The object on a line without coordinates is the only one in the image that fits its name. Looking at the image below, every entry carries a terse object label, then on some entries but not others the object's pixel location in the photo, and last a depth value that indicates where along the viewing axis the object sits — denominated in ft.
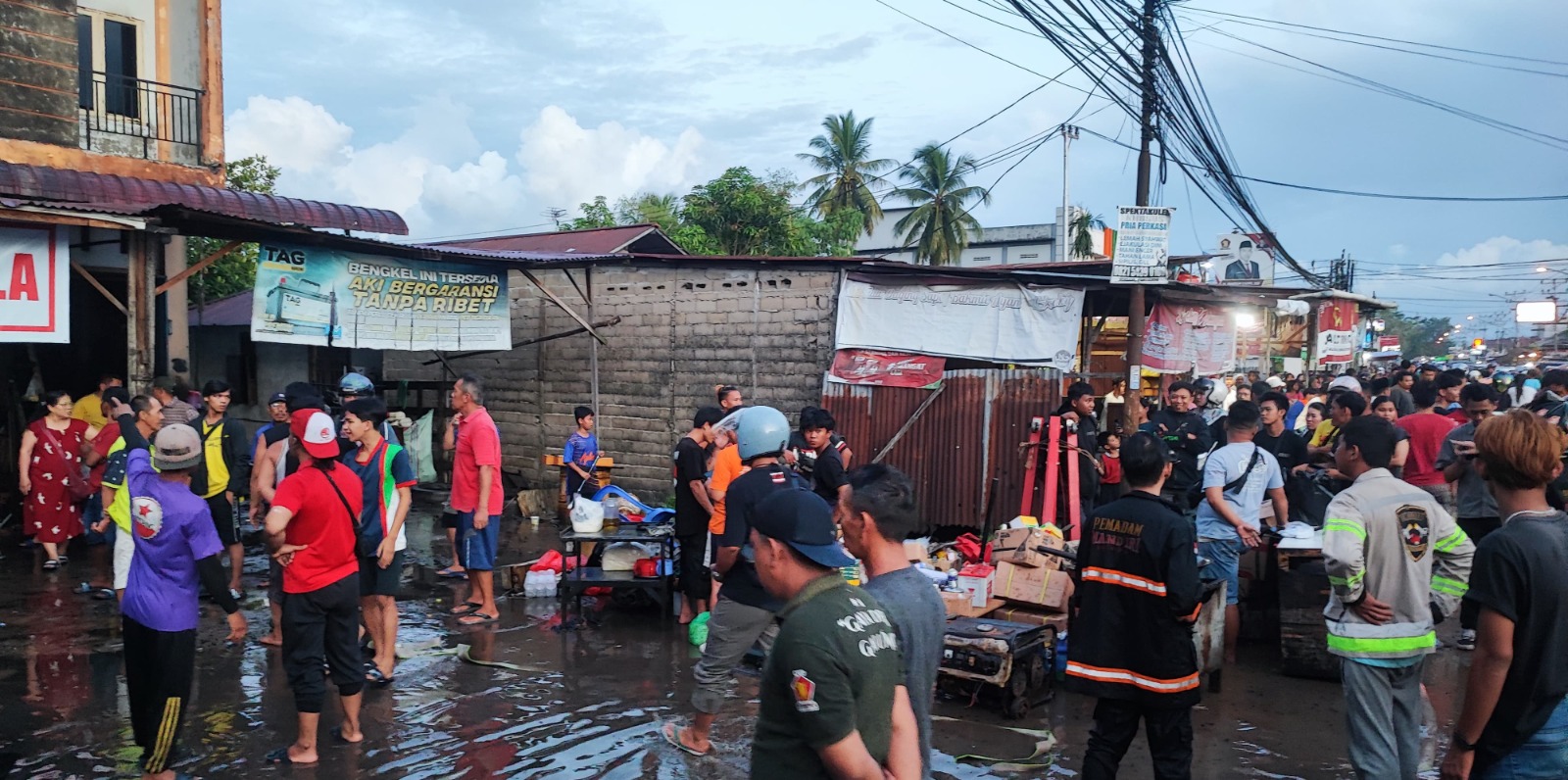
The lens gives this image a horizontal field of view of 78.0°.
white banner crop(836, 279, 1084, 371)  37.78
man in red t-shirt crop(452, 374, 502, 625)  25.73
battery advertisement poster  36.19
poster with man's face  78.18
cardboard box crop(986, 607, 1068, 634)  23.40
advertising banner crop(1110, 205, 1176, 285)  34.53
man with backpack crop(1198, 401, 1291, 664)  22.58
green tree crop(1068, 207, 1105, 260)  121.51
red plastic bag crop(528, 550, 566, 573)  31.15
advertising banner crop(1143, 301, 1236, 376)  42.29
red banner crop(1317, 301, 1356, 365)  72.33
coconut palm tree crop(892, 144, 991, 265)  128.26
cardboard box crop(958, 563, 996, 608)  24.59
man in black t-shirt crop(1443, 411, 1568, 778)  9.89
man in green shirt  7.30
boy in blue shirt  34.42
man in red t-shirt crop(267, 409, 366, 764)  16.43
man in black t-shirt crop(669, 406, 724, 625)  24.61
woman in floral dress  32.86
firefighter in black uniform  13.39
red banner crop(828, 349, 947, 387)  39.47
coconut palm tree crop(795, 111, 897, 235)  135.23
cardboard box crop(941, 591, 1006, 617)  24.54
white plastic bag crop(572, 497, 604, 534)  26.86
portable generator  20.16
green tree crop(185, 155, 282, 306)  68.59
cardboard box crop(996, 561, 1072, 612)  24.54
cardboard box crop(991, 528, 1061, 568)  25.09
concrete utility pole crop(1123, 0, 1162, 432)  37.55
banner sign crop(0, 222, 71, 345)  29.78
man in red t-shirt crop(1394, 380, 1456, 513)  25.91
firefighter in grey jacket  13.39
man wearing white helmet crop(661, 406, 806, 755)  17.37
